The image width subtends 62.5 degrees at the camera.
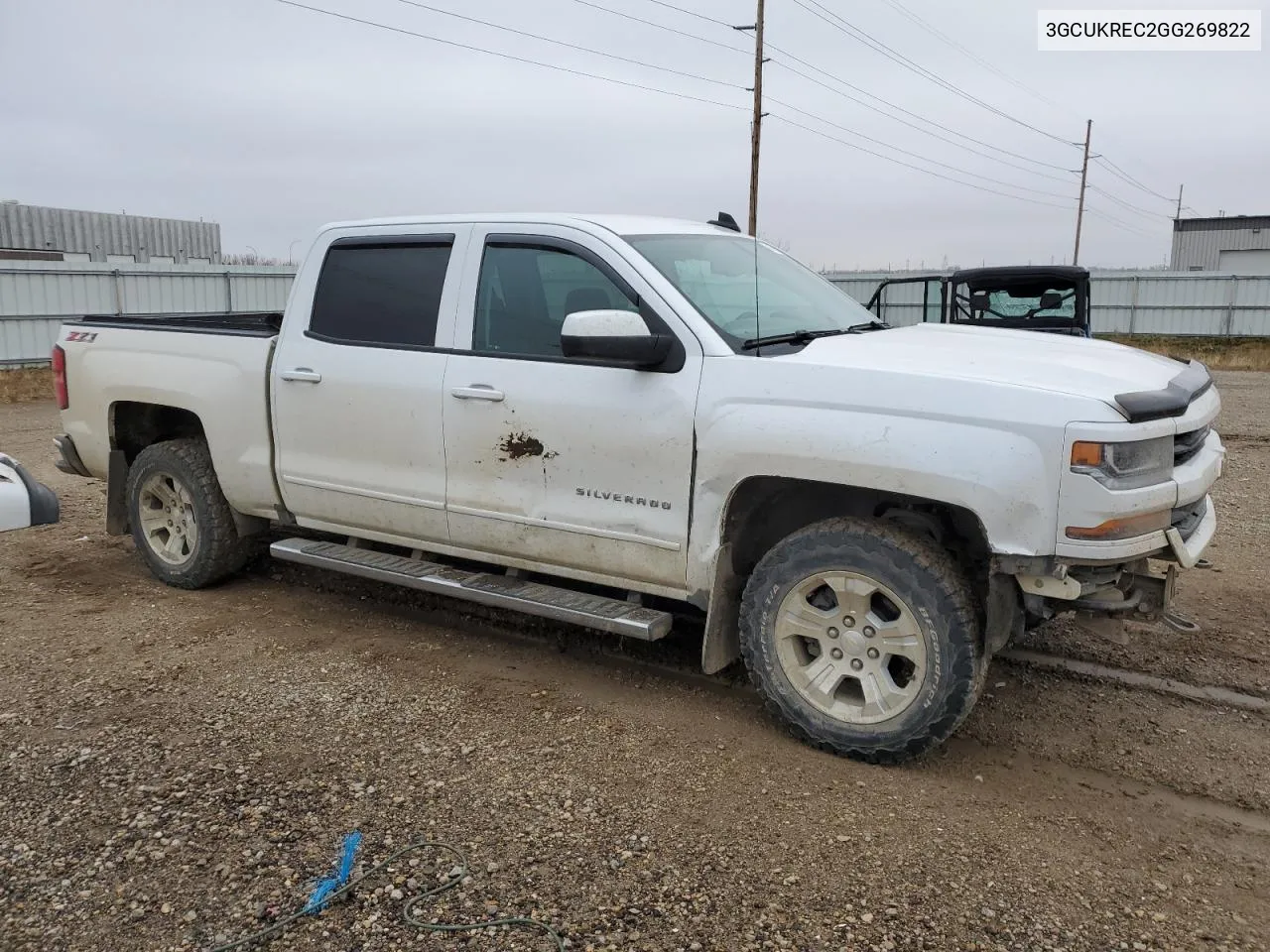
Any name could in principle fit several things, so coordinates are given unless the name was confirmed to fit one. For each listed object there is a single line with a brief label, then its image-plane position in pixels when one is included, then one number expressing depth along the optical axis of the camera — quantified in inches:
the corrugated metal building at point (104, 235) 1348.4
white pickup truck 138.3
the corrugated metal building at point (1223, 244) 1780.3
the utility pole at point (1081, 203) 2017.2
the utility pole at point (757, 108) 943.0
